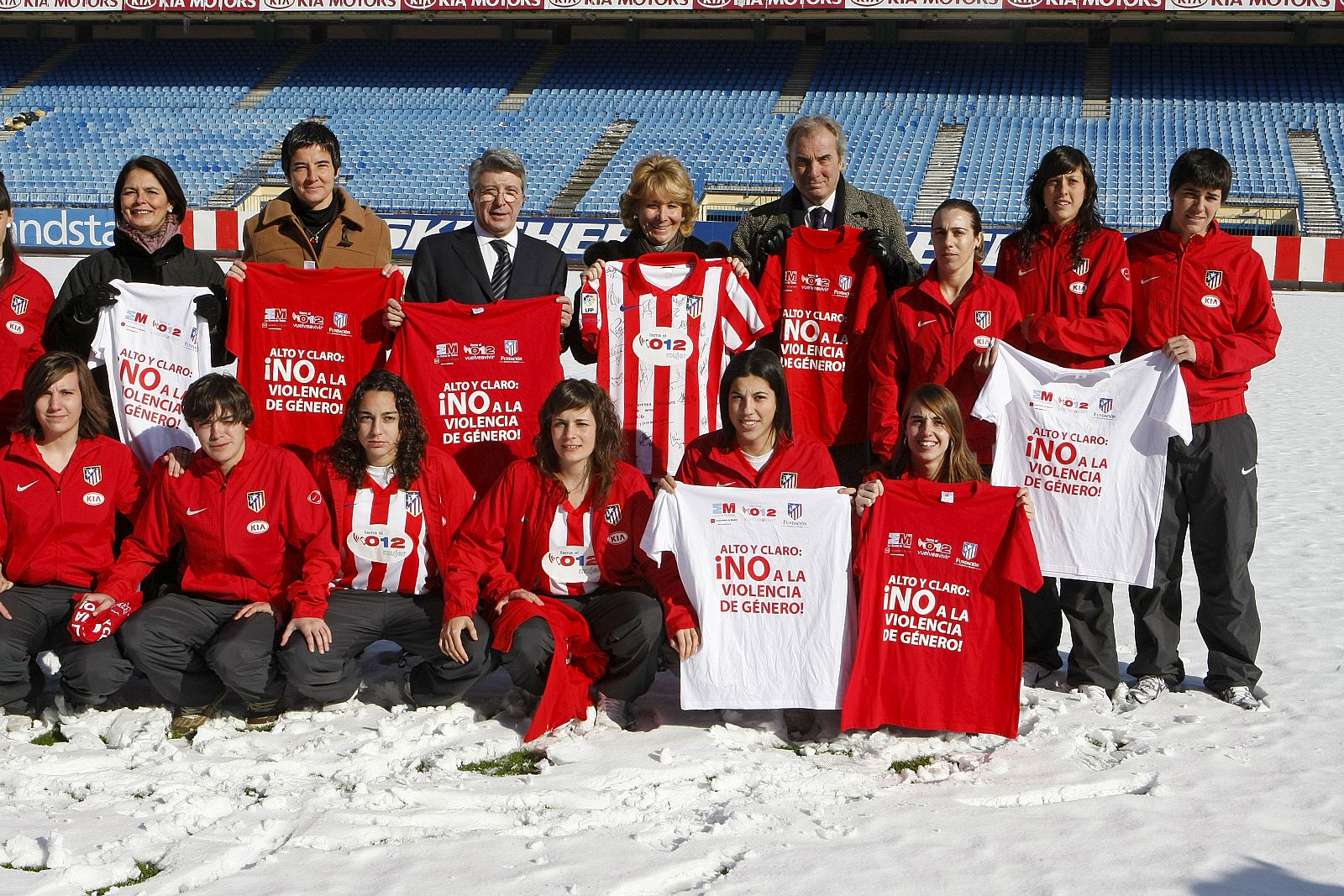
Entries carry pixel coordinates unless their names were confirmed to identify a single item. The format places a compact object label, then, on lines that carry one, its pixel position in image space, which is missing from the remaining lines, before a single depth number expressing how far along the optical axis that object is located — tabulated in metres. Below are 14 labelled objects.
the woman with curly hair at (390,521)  4.64
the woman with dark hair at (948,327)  4.75
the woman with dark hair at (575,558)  4.52
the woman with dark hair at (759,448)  4.48
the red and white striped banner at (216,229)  23.75
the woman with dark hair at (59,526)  4.47
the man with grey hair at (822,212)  5.13
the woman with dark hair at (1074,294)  4.70
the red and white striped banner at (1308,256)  22.75
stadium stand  26.42
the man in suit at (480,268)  5.36
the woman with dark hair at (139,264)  5.03
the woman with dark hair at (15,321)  5.14
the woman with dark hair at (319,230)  5.32
